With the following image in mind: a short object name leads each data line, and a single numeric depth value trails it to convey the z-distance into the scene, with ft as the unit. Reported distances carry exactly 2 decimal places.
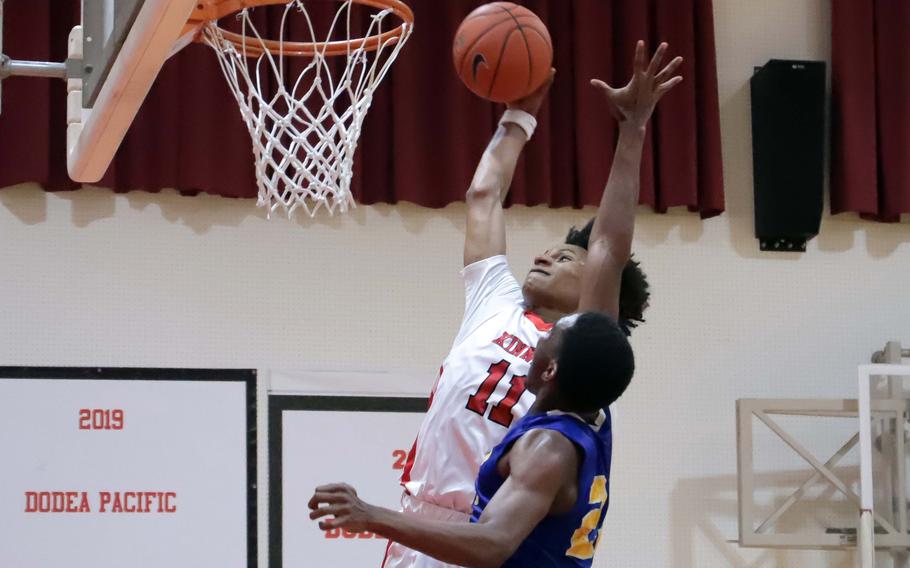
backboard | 20.74
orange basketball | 25.21
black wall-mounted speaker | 41.59
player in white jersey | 21.16
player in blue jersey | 16.20
